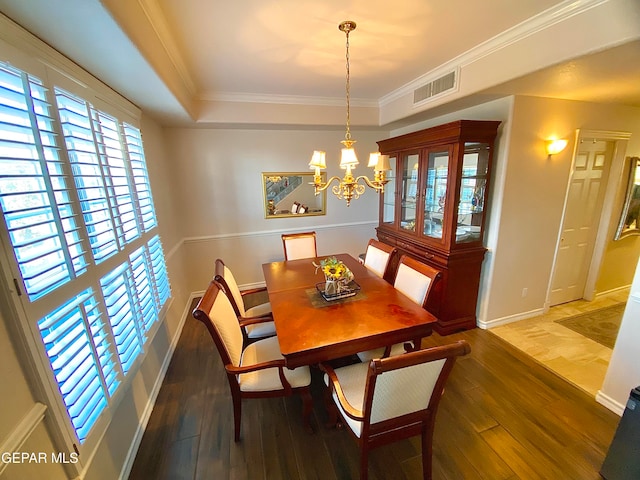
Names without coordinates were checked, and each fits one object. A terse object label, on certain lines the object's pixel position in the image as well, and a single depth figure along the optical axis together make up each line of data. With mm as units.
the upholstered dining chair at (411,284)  1827
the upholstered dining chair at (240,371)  1488
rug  2643
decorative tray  1964
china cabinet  2479
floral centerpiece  1993
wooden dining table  1459
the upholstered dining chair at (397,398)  1088
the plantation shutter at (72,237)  969
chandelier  1831
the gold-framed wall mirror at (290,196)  3797
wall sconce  2555
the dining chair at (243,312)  2037
